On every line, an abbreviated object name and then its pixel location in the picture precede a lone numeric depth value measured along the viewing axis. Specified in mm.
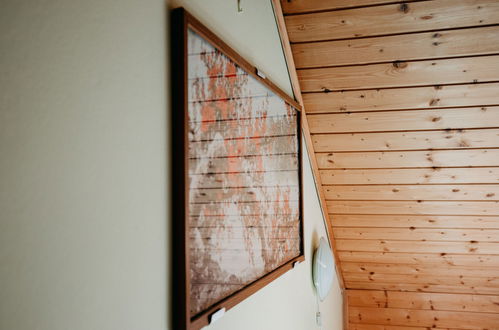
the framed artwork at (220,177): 792
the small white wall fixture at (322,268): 2043
